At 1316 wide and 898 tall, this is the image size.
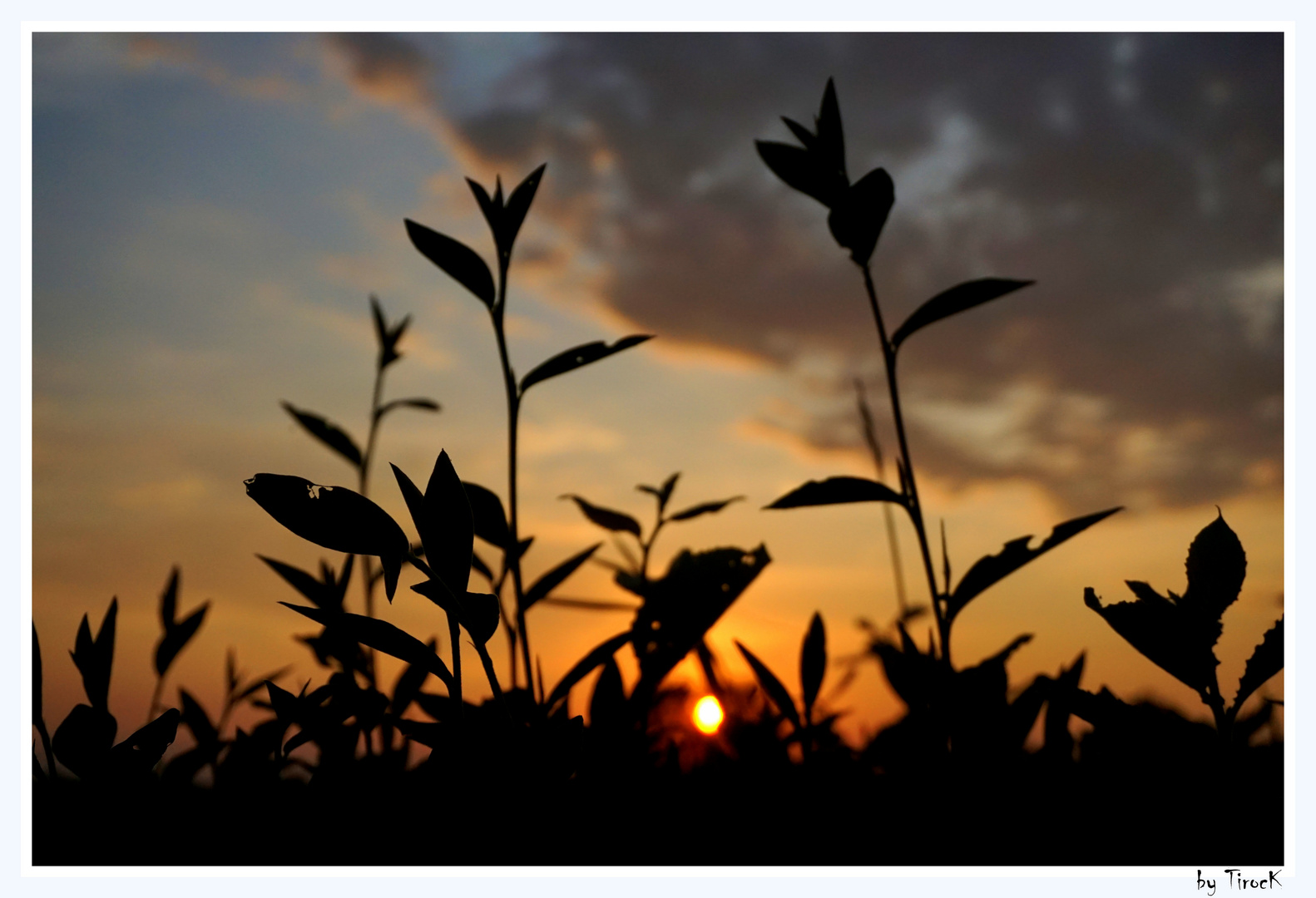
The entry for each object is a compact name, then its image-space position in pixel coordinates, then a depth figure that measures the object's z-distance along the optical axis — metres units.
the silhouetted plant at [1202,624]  0.66
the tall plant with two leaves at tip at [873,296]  0.69
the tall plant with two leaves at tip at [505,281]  0.71
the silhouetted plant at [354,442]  0.91
